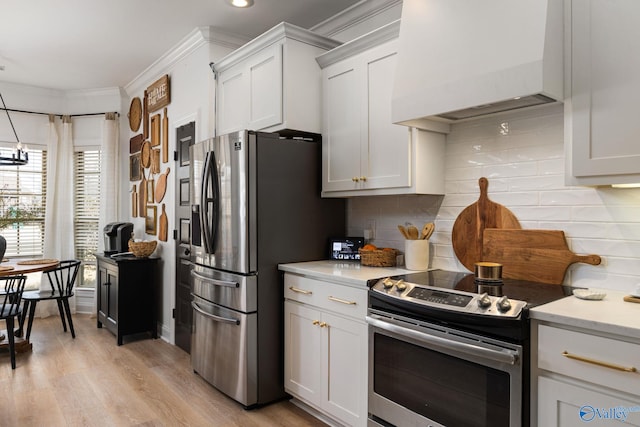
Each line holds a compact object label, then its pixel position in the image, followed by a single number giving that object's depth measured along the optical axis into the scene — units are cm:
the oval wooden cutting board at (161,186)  439
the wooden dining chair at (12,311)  348
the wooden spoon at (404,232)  264
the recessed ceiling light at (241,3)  315
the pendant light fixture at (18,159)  382
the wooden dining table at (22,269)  366
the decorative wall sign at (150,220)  468
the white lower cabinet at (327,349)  228
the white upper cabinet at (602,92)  160
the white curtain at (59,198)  536
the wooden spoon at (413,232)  262
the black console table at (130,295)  421
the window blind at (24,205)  521
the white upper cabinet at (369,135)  245
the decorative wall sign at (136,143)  508
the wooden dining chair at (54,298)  411
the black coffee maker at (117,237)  474
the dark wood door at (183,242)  394
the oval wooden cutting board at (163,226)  436
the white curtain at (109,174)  533
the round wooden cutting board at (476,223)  232
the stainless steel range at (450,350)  159
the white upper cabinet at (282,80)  290
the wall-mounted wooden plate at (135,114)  511
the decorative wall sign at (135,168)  515
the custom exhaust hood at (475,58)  172
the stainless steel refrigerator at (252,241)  273
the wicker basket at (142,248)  434
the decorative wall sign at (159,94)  436
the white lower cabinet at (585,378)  135
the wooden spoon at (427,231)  259
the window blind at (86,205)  554
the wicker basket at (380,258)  269
